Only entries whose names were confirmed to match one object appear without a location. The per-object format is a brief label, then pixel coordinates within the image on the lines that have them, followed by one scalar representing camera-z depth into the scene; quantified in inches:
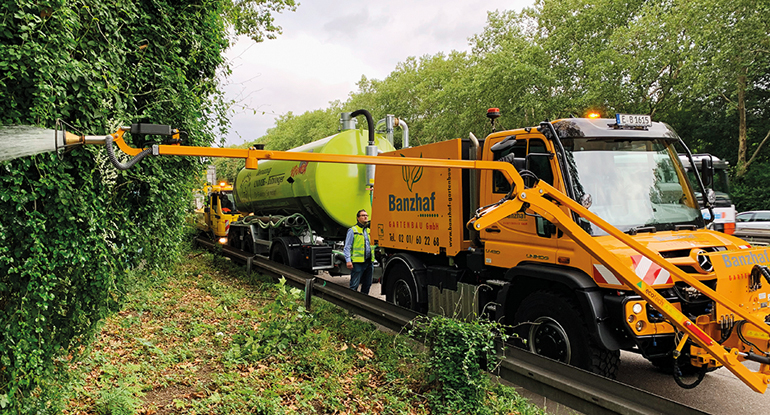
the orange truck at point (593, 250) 176.2
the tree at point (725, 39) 832.9
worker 362.9
